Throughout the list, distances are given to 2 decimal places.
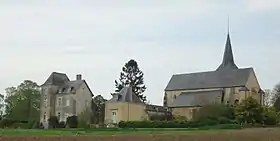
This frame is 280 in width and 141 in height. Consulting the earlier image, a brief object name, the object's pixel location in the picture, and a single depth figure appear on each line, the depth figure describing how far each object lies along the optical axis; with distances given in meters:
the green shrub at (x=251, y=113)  64.12
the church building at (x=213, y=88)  90.31
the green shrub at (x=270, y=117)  65.06
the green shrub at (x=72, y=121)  81.85
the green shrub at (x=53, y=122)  84.72
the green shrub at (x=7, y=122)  77.84
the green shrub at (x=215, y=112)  76.14
